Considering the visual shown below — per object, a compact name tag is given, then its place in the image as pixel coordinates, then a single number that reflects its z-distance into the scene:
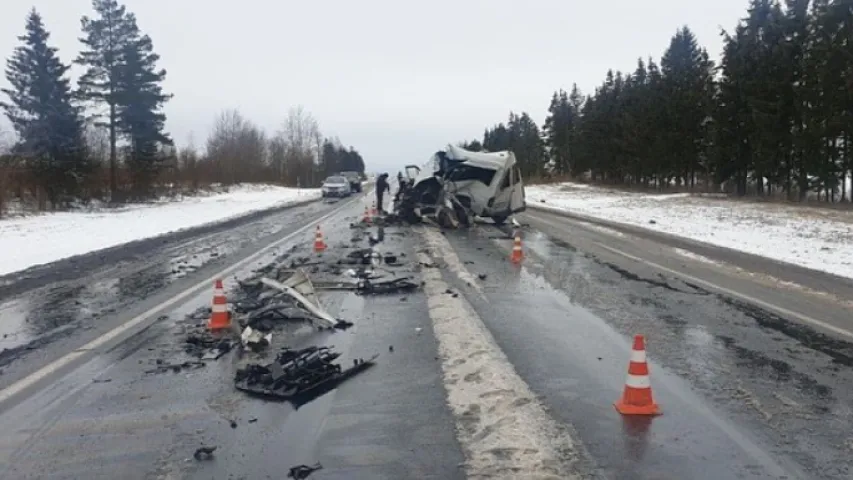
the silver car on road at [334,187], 52.50
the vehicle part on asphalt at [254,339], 6.62
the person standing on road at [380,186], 28.20
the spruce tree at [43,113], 30.12
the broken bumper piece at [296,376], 5.23
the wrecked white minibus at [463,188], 22.62
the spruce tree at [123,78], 35.66
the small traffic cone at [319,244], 15.14
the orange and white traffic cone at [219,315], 7.45
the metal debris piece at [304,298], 7.80
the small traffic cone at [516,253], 13.88
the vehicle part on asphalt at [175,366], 5.95
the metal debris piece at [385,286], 9.95
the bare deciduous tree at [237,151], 67.88
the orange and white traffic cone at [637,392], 4.85
